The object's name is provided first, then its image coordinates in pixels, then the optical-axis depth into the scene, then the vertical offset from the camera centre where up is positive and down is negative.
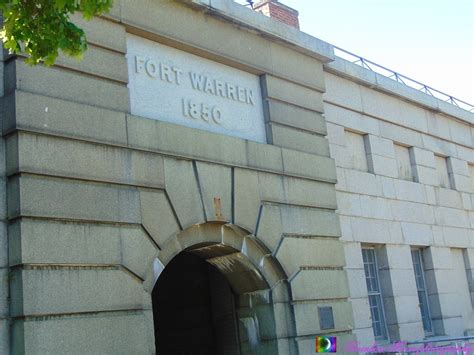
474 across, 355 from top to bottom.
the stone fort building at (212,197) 8.33 +2.34
